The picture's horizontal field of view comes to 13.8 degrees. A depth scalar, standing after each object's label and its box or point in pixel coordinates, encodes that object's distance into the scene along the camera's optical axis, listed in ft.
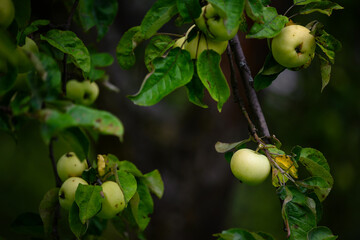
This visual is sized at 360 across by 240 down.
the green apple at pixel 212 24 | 6.65
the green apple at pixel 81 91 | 7.59
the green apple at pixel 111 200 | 6.91
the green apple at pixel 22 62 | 6.64
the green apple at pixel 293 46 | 6.82
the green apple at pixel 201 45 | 6.81
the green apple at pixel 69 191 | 6.97
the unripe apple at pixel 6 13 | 6.57
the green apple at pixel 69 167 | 7.15
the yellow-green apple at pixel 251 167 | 6.84
